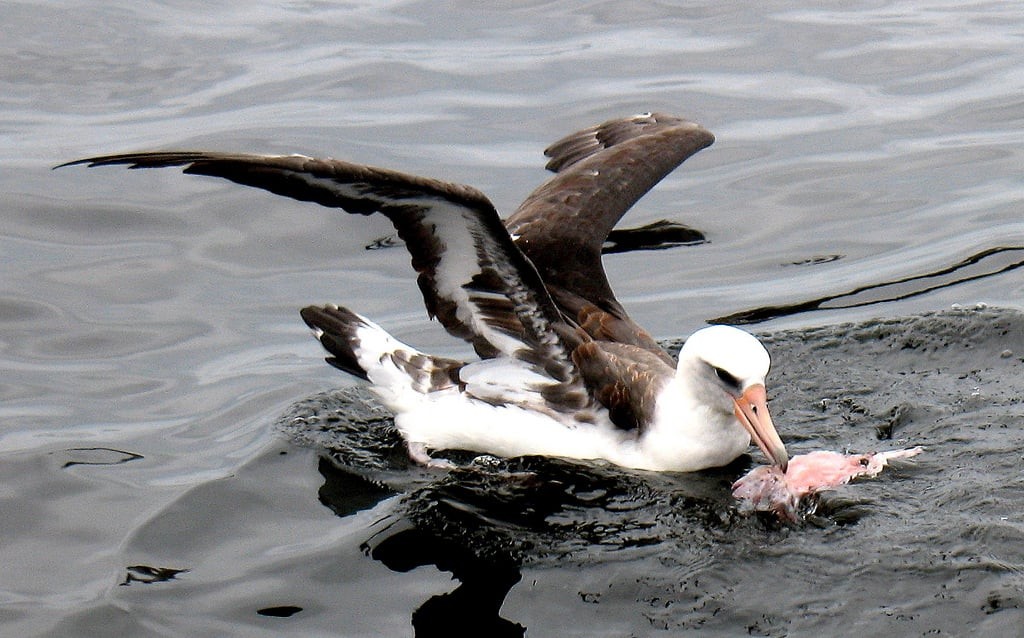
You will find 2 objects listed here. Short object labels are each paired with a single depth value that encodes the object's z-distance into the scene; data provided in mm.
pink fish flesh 13391
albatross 13937
